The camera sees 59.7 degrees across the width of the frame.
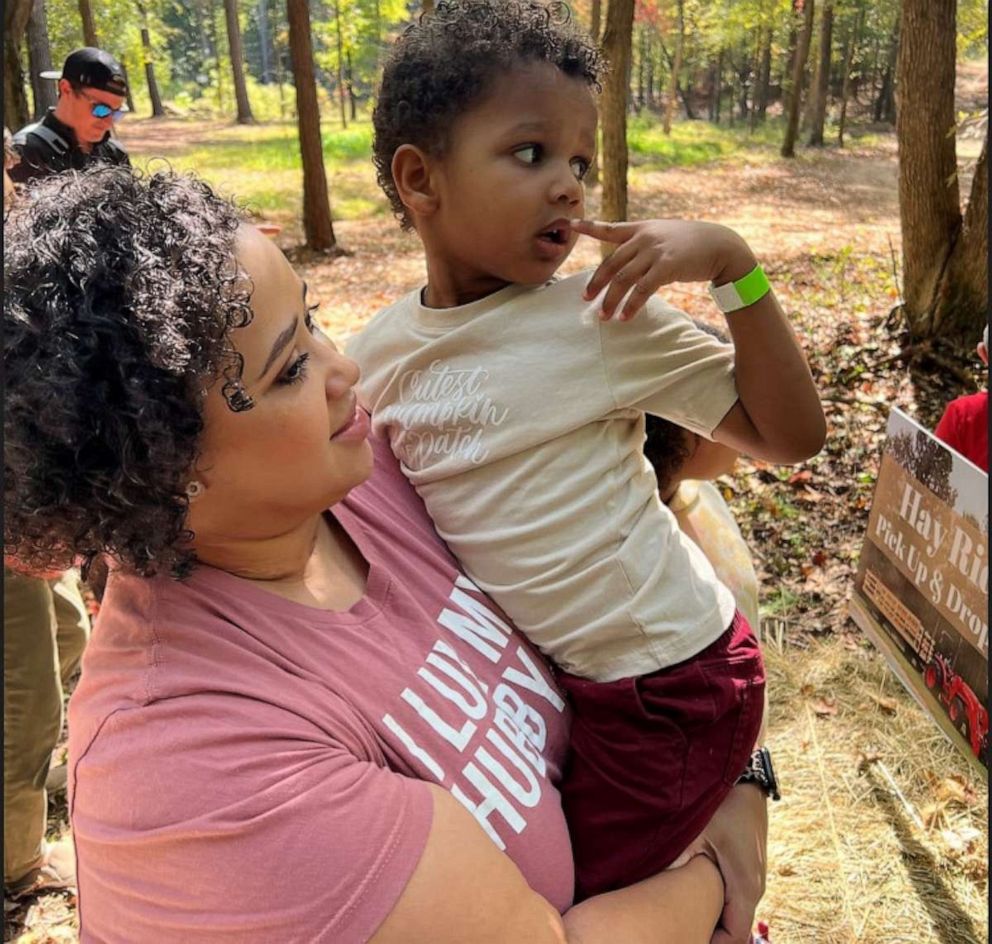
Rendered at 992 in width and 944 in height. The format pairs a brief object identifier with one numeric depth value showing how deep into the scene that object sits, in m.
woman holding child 0.90
